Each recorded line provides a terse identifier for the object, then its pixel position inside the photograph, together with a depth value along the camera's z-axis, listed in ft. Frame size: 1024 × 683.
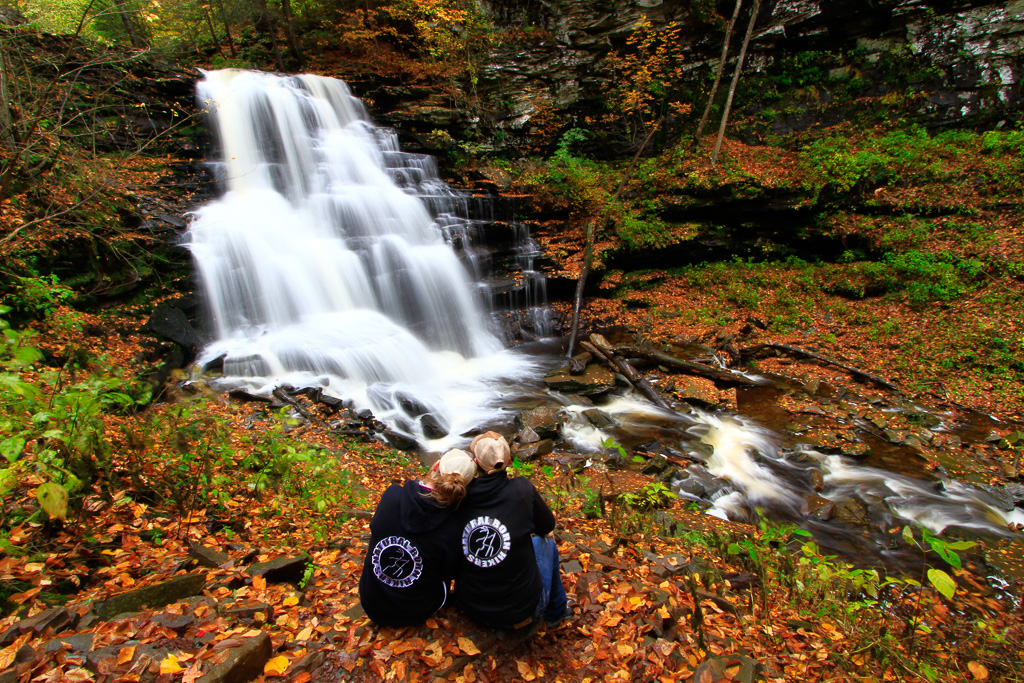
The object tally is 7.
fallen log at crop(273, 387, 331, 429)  23.24
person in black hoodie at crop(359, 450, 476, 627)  8.11
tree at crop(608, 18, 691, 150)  52.11
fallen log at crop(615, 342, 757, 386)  32.27
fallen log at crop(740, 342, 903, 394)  30.45
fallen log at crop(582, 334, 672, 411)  30.75
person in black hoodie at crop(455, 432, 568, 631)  8.29
